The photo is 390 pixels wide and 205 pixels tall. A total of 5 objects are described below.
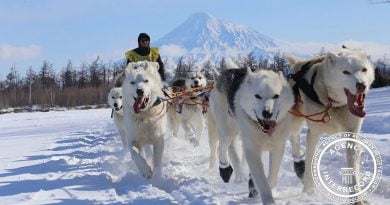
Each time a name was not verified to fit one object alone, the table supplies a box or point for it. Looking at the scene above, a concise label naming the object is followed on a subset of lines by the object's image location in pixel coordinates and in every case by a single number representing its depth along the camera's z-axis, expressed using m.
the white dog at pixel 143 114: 5.65
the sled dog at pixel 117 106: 8.68
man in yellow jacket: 8.01
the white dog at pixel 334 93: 3.80
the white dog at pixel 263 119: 3.76
